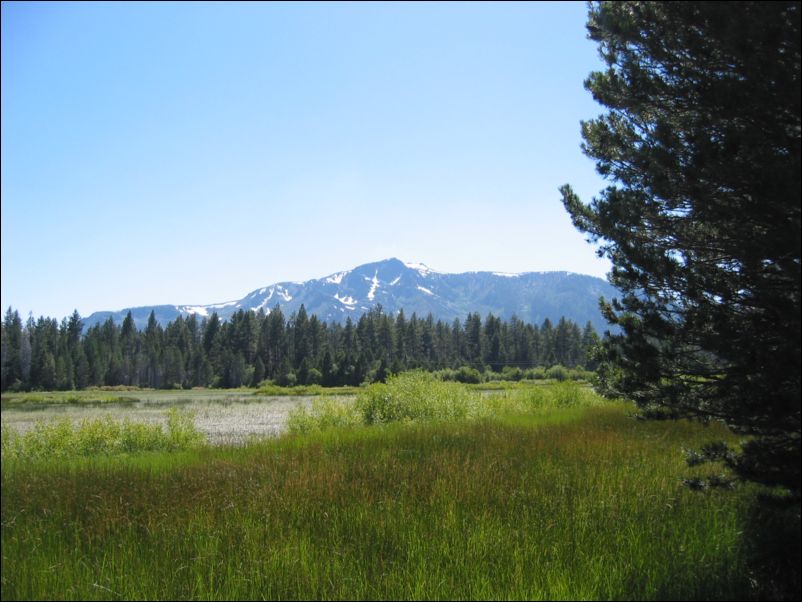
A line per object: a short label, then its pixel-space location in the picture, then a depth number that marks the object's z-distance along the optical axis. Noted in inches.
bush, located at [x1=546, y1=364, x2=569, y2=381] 3131.9
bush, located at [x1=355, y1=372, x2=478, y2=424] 822.5
